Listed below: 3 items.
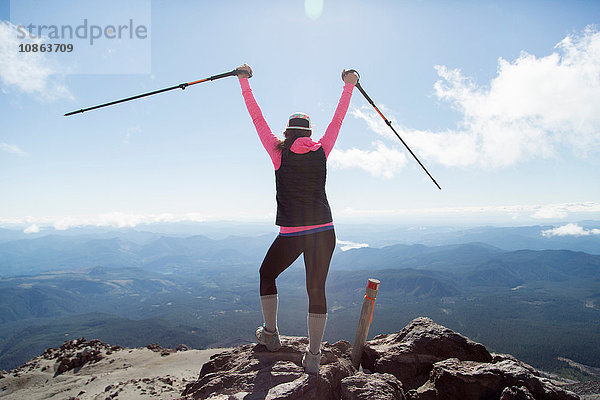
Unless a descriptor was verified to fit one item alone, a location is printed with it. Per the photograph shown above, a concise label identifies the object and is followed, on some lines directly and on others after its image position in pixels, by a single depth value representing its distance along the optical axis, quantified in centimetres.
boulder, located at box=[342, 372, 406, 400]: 451
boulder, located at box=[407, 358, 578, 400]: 520
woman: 440
